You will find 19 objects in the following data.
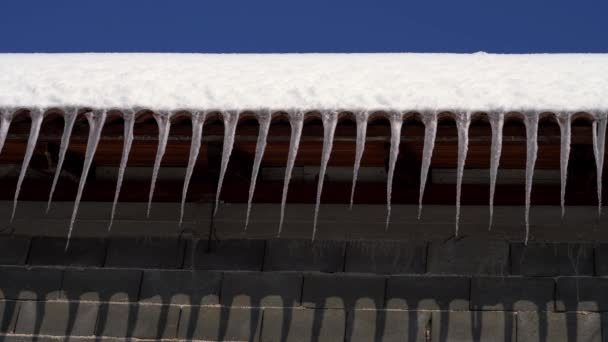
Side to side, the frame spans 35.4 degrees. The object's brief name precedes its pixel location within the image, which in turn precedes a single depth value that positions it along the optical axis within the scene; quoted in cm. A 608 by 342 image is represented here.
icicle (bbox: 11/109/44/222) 427
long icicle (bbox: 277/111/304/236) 415
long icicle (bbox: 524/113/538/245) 406
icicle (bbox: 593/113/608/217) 402
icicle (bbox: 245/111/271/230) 417
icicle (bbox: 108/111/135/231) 423
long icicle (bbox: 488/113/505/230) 406
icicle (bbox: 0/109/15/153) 429
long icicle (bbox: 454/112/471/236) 407
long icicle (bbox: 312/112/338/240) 414
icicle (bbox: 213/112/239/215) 420
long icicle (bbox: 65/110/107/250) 425
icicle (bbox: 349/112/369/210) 414
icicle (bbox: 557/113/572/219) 404
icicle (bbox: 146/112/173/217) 423
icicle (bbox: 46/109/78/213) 424
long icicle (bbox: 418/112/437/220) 411
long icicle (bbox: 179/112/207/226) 422
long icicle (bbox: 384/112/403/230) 409
